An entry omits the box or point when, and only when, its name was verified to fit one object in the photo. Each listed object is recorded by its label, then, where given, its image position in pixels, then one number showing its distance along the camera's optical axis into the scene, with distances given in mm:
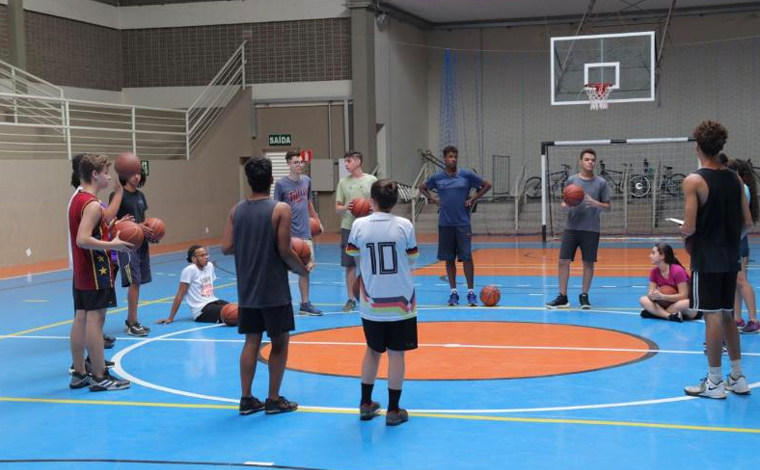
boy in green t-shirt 11109
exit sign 25109
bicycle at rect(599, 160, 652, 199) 23938
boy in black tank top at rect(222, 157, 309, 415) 6359
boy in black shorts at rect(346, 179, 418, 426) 6141
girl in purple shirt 9945
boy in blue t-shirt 11555
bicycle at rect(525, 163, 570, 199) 25484
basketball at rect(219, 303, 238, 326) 10164
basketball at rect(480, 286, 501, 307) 11312
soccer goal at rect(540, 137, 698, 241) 22875
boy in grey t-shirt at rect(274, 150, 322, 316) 10742
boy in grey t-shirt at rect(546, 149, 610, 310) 11062
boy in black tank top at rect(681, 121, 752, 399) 6547
